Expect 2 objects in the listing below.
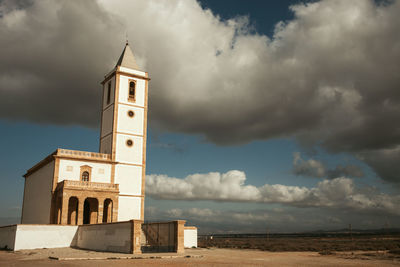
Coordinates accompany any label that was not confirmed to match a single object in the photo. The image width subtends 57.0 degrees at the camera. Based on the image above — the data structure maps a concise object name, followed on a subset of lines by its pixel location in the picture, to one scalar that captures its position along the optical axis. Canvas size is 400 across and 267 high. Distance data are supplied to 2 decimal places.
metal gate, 27.05
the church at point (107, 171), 34.38
